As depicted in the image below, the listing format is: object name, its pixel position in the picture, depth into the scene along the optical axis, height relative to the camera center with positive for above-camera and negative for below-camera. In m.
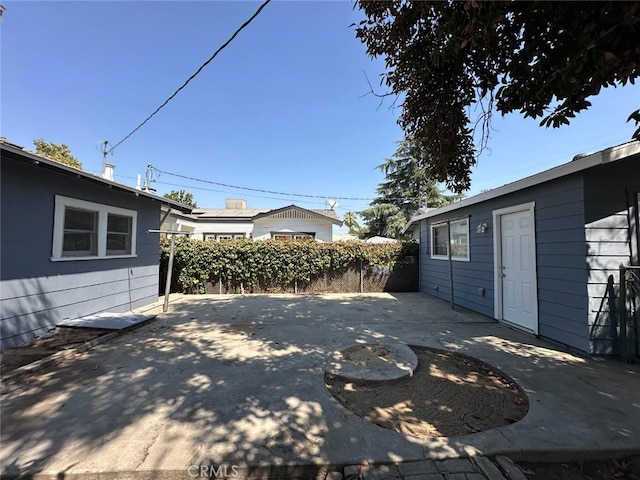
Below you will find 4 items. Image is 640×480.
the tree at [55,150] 16.84 +6.07
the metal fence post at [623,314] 3.76 -0.85
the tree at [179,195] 31.00 +6.17
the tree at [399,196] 19.52 +3.98
